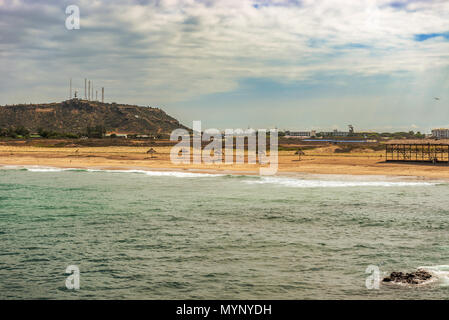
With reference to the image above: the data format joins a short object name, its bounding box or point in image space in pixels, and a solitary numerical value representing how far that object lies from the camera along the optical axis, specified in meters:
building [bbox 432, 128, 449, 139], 192.25
